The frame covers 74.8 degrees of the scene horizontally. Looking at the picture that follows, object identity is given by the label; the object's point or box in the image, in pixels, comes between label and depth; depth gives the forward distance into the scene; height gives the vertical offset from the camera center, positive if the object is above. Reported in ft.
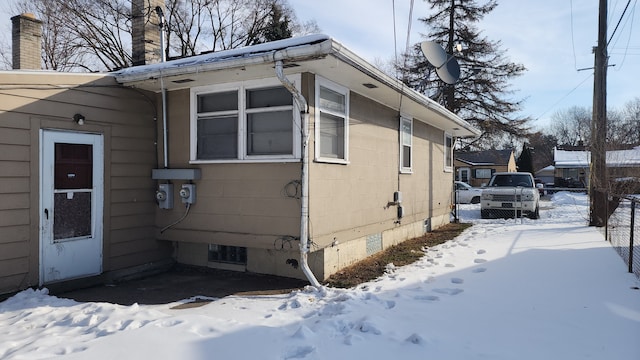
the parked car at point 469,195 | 75.72 -2.48
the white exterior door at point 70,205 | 18.48 -1.06
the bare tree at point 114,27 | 69.97 +28.75
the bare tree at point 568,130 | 229.04 +28.76
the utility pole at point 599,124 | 37.96 +5.43
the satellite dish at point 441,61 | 29.78 +8.74
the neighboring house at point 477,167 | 136.82 +4.81
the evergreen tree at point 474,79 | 74.13 +18.29
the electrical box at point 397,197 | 28.99 -1.08
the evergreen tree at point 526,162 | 149.11 +6.93
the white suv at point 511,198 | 46.42 -1.84
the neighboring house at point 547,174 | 182.39 +3.44
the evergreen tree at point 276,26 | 79.82 +30.25
